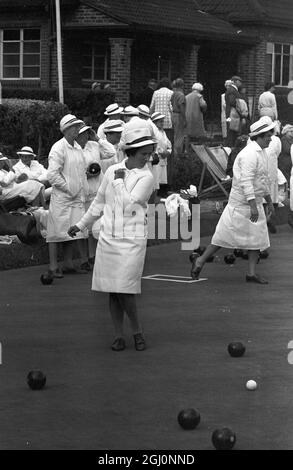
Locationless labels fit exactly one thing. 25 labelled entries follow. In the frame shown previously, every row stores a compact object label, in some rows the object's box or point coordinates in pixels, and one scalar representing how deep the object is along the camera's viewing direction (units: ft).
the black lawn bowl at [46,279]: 41.73
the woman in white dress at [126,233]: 31.30
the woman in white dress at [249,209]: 42.63
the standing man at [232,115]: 81.87
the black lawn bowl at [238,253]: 49.83
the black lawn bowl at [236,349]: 30.58
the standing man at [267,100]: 86.17
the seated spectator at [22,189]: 50.57
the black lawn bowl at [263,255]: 49.69
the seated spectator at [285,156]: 68.90
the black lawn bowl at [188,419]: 23.52
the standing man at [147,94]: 91.86
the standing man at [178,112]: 80.84
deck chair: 65.05
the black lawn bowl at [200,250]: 49.39
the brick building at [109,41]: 106.01
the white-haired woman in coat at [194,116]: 83.82
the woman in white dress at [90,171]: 44.98
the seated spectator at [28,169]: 52.21
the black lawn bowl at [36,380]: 26.76
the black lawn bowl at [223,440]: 21.98
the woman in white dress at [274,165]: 62.18
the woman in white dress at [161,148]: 61.36
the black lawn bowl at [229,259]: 48.18
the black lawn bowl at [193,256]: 47.75
